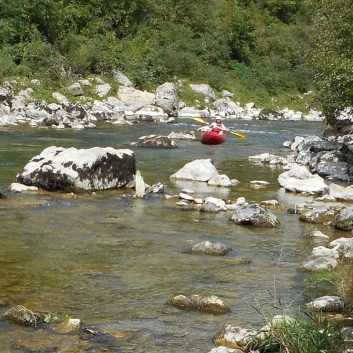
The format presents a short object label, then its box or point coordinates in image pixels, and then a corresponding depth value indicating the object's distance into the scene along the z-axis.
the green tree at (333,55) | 17.19
